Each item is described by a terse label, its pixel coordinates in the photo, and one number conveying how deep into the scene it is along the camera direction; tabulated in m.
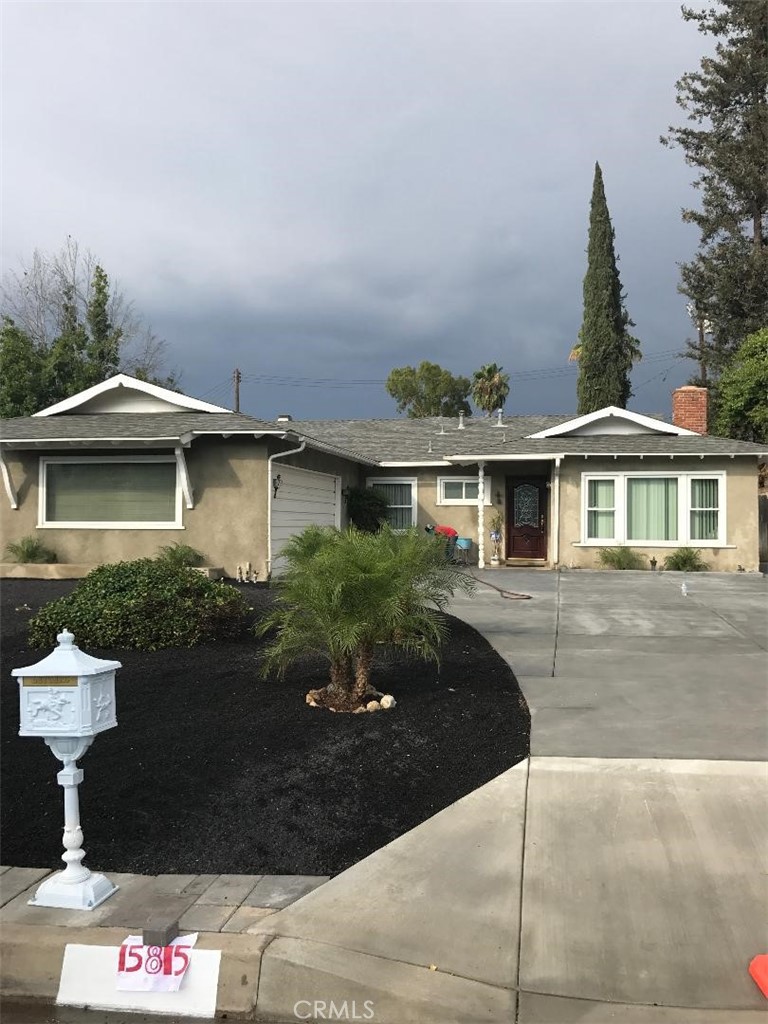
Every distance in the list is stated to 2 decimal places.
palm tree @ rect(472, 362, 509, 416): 47.69
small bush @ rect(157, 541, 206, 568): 13.60
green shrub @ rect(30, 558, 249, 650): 7.88
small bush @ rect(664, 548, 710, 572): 17.11
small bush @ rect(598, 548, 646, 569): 17.31
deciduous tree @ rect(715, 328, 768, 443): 24.30
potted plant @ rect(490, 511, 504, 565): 19.14
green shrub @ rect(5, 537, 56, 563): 14.59
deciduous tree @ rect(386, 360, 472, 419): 52.69
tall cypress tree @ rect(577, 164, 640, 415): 32.62
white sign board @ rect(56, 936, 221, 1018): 3.18
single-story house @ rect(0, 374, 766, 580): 14.38
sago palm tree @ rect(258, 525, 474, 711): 5.98
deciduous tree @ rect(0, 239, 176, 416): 28.00
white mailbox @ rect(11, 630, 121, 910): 3.64
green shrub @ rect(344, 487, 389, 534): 19.23
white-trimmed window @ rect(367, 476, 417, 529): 20.20
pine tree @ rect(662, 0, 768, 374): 32.03
